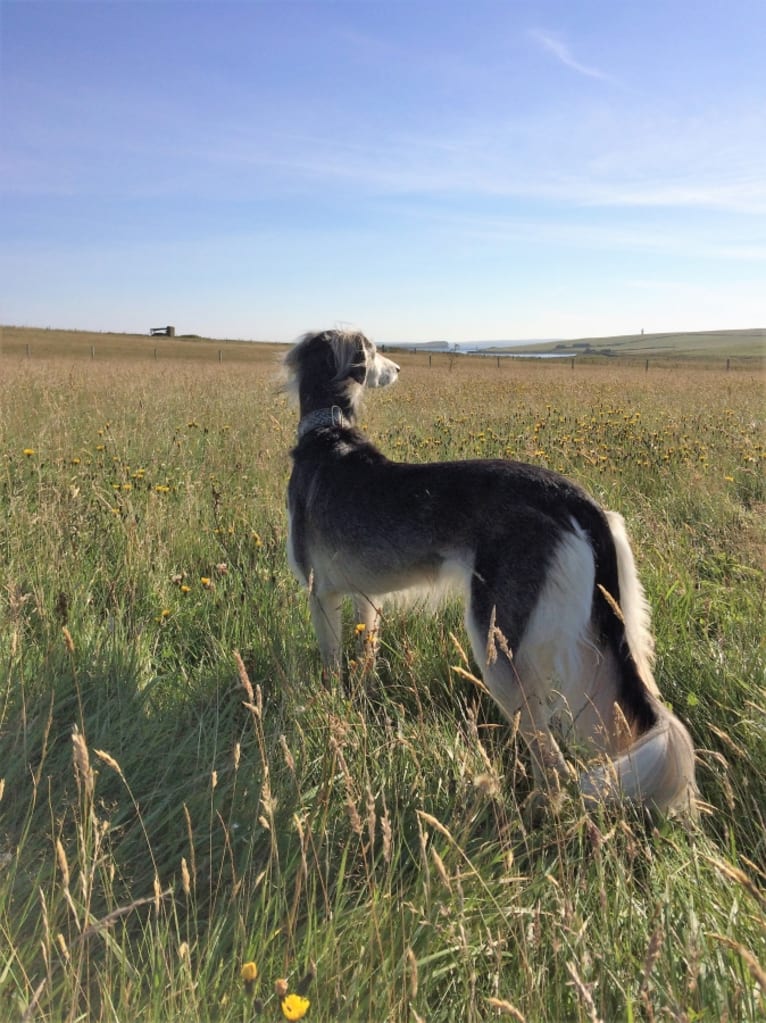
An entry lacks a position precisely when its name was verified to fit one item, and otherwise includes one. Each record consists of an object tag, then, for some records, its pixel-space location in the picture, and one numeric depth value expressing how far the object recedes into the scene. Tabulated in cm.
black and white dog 235
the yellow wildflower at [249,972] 121
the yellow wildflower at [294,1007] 113
